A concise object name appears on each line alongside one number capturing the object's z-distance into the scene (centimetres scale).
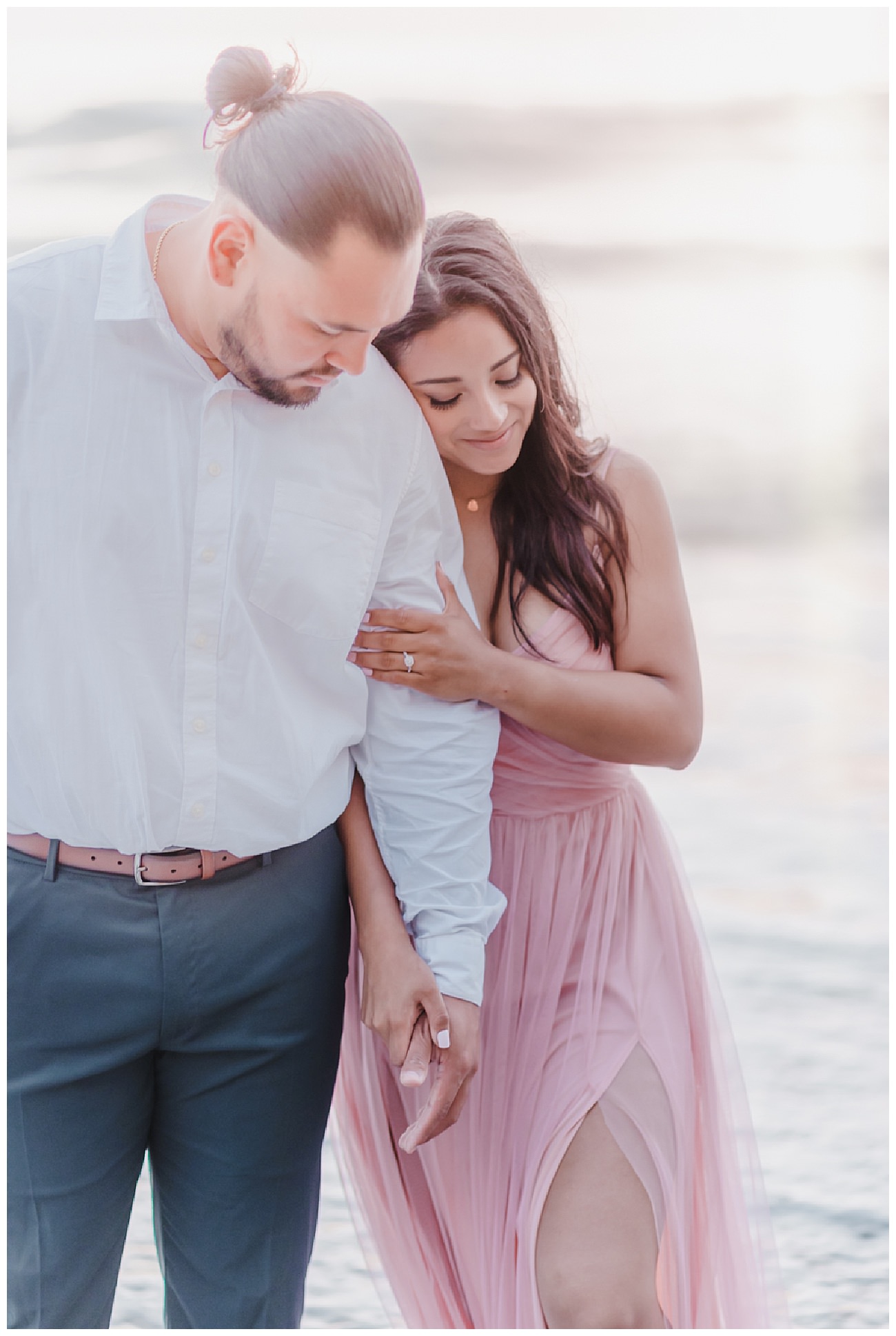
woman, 336
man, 310
